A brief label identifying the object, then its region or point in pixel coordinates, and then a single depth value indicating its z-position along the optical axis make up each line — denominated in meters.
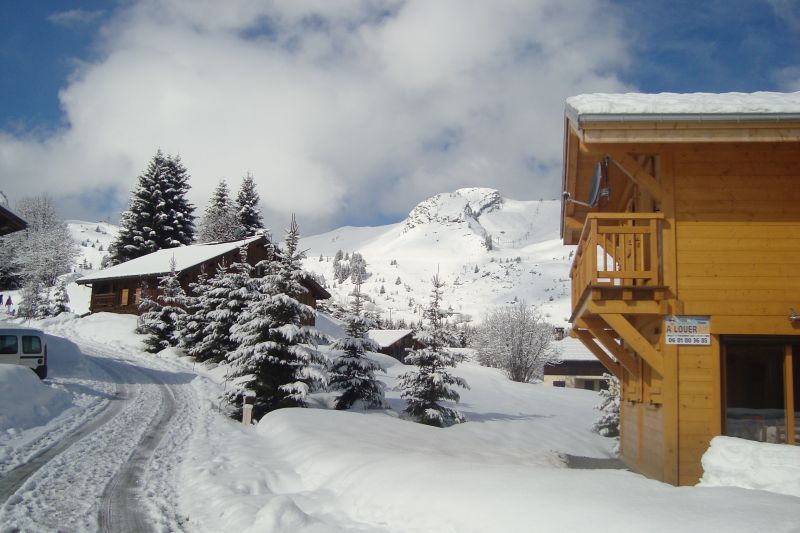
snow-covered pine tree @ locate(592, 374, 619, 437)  24.58
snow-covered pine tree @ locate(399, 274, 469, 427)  23.67
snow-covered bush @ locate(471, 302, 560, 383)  59.59
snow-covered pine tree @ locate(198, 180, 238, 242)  69.38
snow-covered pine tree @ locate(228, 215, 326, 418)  20.05
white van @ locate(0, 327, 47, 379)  20.88
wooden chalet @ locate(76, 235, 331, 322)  47.16
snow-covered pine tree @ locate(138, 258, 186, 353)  38.22
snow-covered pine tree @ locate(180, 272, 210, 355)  35.88
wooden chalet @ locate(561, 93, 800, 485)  9.07
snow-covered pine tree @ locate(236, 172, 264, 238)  66.81
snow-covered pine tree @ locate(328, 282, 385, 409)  23.84
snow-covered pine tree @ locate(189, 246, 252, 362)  31.56
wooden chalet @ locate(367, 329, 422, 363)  72.75
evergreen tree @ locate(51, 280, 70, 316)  55.47
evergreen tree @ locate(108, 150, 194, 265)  62.34
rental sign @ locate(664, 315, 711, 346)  9.19
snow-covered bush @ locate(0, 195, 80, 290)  65.31
